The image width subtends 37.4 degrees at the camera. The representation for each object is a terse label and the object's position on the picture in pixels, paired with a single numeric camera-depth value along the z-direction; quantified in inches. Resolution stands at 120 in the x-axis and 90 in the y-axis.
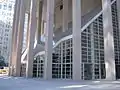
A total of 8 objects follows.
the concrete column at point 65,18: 1164.5
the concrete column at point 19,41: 1108.3
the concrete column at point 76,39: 765.9
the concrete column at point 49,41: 818.8
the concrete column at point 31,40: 965.2
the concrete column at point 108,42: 757.9
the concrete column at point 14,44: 1218.6
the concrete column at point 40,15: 1482.8
